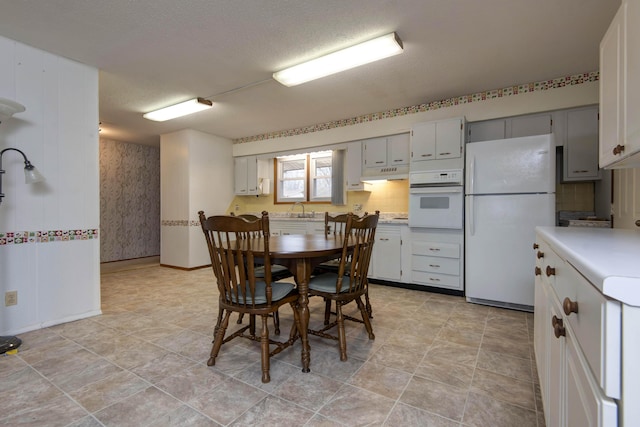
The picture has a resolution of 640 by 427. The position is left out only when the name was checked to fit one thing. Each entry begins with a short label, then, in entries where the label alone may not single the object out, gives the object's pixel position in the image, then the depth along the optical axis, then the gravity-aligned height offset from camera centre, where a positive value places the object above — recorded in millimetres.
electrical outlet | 2430 -724
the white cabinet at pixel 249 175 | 5676 +706
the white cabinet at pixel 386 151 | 4129 +876
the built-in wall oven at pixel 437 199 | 3512 +154
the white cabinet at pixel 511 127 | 3340 +1008
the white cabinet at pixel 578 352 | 549 -348
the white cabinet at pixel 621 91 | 1201 +562
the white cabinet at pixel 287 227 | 4852 -272
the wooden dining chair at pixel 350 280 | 2049 -521
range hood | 4148 +559
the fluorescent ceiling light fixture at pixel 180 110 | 3822 +1384
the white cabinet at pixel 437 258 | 3535 -579
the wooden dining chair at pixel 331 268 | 2610 -523
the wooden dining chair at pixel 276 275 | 2488 -549
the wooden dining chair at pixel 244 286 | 1756 -490
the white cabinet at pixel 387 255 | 3969 -600
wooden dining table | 1889 -340
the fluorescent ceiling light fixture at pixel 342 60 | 2430 +1368
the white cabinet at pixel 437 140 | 3549 +893
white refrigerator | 2936 -14
